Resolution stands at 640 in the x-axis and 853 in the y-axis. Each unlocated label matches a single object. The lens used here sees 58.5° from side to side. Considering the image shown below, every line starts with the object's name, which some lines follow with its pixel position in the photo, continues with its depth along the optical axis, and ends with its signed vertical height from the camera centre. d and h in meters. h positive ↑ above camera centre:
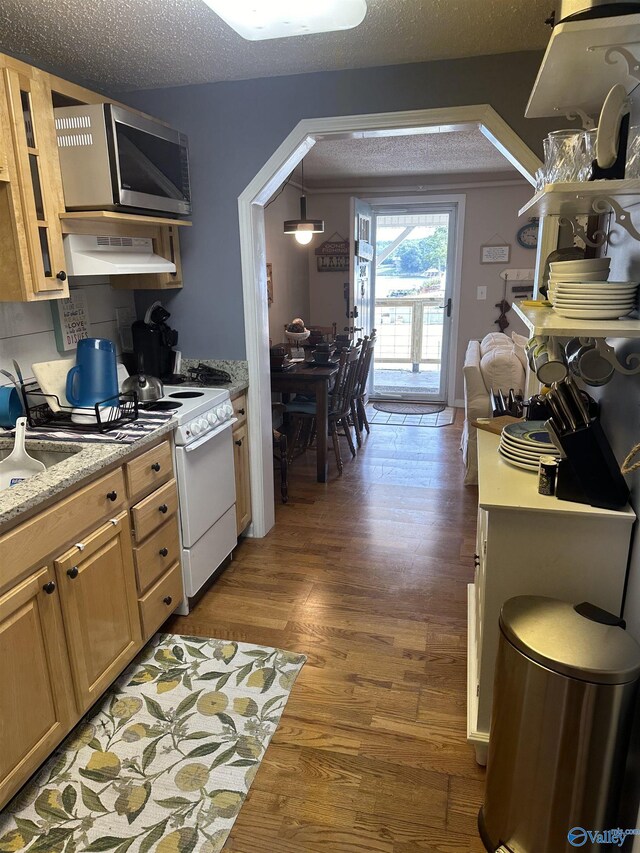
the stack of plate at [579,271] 1.54 +0.02
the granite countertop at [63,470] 1.54 -0.56
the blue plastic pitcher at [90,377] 2.34 -0.37
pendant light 4.68 +0.44
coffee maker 3.02 -0.31
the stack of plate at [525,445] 1.84 -0.52
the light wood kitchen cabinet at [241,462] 3.10 -0.96
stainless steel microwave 2.21 +0.49
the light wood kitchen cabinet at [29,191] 1.94 +0.33
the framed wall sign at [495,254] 6.02 +0.27
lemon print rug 1.63 -1.51
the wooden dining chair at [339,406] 4.41 -0.94
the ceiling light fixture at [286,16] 1.60 +0.76
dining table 4.11 -0.73
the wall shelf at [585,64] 1.19 +0.50
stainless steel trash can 1.29 -1.01
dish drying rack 2.22 -0.51
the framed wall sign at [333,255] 6.45 +0.30
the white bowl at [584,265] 1.56 +0.04
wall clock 5.86 +0.46
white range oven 2.47 -0.87
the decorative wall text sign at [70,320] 2.60 -0.16
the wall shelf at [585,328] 1.29 -0.11
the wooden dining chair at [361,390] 4.89 -0.94
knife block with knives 1.58 -0.50
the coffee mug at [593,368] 1.56 -0.24
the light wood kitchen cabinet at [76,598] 1.57 -0.99
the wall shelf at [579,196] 1.25 +0.20
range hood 2.28 +0.12
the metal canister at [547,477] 1.67 -0.56
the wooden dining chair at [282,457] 3.89 -1.19
